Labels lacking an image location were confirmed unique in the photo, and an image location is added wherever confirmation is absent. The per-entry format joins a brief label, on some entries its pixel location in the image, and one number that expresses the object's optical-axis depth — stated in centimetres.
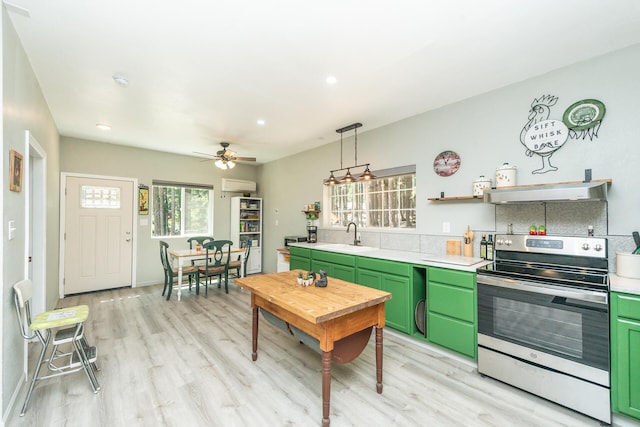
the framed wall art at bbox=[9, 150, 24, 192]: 190
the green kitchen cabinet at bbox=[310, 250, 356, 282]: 357
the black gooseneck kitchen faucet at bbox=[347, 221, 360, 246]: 427
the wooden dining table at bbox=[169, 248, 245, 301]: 443
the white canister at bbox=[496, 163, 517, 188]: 266
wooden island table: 179
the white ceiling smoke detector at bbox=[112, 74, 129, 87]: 260
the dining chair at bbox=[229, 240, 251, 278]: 517
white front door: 470
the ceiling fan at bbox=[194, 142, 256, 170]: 440
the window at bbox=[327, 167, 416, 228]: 378
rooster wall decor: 232
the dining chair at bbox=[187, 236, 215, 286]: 500
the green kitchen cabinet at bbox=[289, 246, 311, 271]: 435
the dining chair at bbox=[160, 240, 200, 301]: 454
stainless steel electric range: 184
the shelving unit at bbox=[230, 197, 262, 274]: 629
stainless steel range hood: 204
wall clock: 319
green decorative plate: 229
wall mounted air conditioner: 627
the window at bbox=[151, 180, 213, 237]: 557
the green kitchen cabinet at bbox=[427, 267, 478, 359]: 247
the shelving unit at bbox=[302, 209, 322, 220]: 499
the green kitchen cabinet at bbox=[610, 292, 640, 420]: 173
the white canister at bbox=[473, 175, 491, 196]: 289
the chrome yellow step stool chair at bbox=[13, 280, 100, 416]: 198
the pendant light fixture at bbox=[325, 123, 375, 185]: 355
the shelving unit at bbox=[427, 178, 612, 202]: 238
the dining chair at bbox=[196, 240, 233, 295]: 464
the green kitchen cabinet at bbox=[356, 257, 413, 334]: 295
